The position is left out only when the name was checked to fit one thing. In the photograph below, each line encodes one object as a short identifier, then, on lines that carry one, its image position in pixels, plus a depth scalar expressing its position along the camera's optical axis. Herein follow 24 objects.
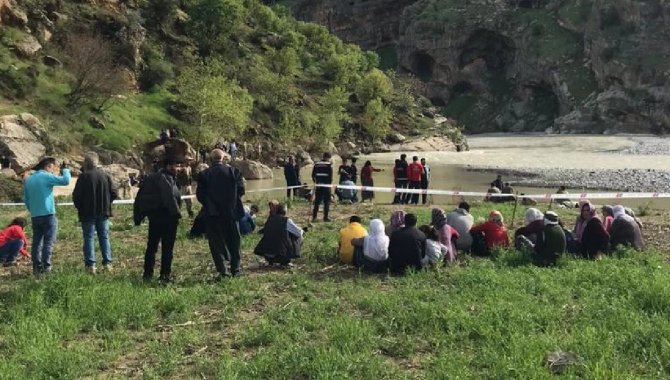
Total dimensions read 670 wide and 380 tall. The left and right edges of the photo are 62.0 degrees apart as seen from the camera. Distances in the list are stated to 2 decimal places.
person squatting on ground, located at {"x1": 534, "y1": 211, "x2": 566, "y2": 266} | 10.73
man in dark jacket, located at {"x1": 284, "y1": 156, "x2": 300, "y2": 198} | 26.23
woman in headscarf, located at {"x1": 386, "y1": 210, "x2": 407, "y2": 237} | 11.71
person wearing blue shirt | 9.96
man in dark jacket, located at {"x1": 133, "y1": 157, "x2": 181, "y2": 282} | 9.30
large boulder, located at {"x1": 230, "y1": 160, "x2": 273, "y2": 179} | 40.56
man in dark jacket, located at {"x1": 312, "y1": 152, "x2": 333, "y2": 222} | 17.92
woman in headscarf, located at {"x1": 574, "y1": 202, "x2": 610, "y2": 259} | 11.34
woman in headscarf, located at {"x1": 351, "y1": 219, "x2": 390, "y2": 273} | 10.62
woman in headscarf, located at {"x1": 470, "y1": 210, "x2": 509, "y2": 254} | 12.02
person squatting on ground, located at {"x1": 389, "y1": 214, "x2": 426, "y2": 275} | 10.23
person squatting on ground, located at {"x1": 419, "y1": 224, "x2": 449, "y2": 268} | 10.54
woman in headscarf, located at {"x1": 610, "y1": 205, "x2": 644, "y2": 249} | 11.82
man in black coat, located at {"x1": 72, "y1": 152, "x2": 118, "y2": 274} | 9.88
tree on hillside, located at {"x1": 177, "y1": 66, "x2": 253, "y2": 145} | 45.84
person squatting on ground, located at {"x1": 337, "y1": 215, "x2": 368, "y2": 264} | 11.23
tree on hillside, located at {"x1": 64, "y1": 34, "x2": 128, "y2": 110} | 39.97
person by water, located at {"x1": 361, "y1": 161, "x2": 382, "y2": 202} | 24.92
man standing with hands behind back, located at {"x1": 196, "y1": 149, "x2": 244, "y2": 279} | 9.61
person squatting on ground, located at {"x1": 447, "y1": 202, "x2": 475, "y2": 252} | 12.05
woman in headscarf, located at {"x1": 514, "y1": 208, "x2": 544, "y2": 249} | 11.86
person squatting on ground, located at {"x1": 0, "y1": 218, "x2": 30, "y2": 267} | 11.66
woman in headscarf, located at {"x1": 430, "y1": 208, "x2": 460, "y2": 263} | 11.08
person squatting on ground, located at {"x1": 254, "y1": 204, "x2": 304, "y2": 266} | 11.02
